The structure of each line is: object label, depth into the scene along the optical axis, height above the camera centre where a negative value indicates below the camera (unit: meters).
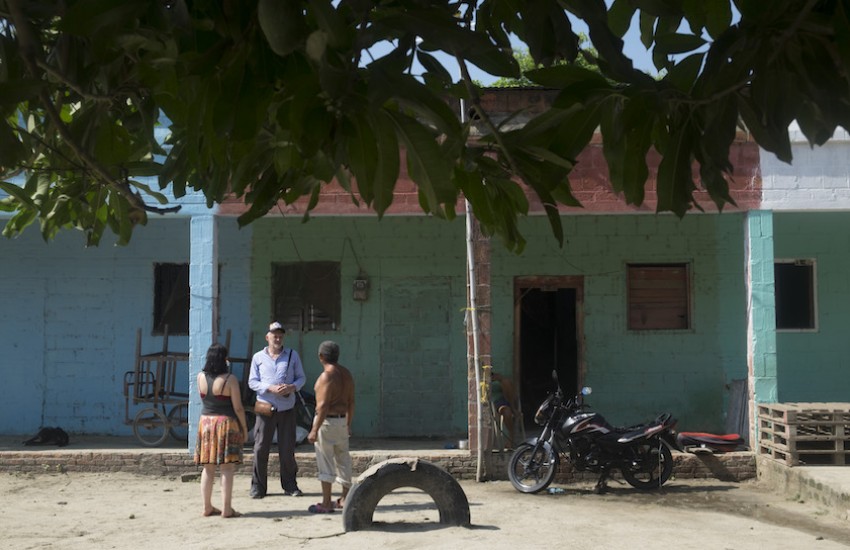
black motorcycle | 10.96 -1.23
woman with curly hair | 9.02 -0.81
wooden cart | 12.96 -0.85
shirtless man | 9.52 -0.88
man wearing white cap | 10.31 -0.64
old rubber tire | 8.42 -1.29
